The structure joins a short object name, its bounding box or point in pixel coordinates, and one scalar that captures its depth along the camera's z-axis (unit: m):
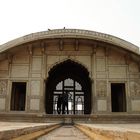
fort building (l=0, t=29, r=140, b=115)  11.65
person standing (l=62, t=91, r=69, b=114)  13.50
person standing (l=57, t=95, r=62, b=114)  13.81
